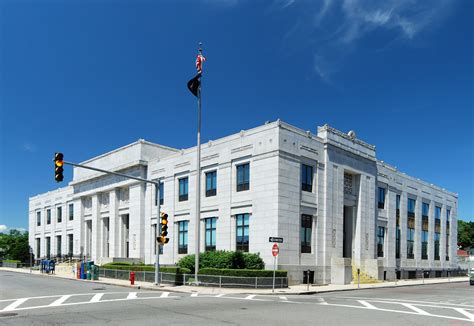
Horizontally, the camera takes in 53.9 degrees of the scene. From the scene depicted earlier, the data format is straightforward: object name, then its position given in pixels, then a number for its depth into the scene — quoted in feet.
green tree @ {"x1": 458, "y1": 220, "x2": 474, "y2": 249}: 386.52
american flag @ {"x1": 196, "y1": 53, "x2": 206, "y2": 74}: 110.42
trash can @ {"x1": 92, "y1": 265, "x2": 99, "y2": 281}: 126.39
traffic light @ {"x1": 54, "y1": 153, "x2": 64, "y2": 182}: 77.61
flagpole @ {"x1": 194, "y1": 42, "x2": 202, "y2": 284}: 104.06
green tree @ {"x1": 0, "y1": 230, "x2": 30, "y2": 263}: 264.52
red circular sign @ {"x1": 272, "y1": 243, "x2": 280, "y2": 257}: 94.75
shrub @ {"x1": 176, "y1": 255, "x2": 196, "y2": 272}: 121.18
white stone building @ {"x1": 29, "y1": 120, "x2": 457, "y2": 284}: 123.24
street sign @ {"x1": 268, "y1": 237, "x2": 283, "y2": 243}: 94.86
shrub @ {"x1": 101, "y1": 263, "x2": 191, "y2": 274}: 109.09
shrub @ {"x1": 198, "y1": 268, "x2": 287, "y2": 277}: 102.17
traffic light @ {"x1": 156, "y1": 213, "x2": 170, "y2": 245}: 99.34
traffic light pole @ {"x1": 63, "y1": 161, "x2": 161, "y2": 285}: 102.01
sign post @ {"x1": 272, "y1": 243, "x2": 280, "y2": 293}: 94.63
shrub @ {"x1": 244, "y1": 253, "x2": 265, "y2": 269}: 117.39
